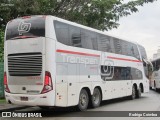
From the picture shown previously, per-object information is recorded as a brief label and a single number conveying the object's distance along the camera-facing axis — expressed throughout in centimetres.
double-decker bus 1358
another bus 2892
